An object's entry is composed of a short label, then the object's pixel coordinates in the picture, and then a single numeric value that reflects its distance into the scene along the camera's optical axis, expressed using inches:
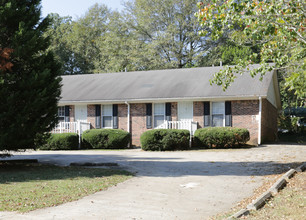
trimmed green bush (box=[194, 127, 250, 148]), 793.6
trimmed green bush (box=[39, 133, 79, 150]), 904.9
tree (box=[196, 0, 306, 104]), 347.5
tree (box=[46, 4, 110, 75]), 1886.1
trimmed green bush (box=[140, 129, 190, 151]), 807.1
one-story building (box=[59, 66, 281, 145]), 879.1
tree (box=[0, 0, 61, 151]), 481.4
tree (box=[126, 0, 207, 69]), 1561.3
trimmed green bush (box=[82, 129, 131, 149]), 877.2
